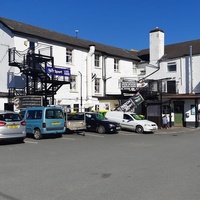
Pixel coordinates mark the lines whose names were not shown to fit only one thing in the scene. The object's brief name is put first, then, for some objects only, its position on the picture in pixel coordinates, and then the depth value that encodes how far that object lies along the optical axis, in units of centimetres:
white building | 2486
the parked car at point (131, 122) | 2356
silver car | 1438
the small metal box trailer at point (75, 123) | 1937
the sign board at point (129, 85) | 2962
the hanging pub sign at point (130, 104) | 2783
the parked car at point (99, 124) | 2181
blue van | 1730
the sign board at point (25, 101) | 2141
